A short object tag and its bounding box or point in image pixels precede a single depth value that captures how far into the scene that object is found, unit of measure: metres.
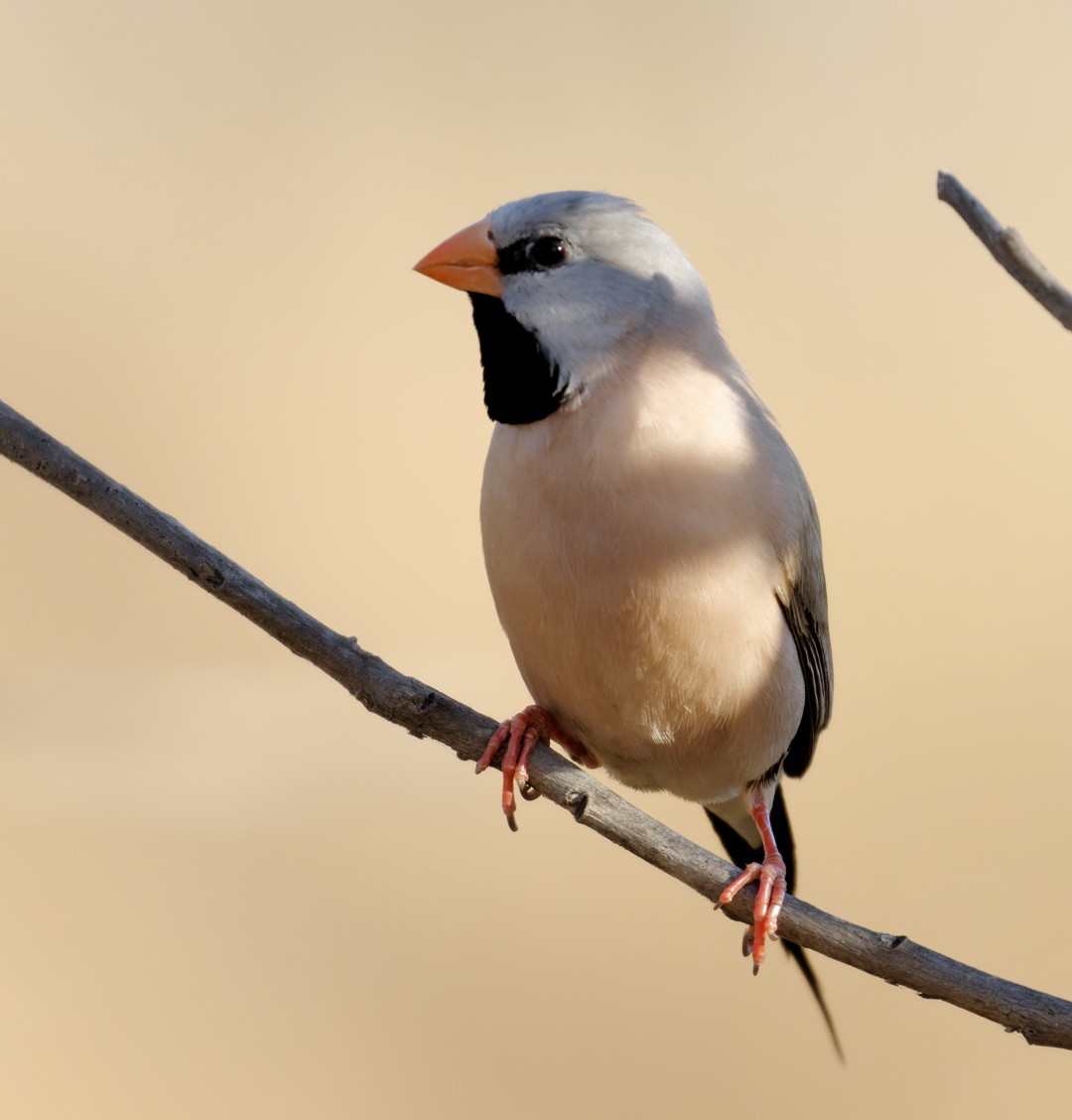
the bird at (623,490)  2.58
